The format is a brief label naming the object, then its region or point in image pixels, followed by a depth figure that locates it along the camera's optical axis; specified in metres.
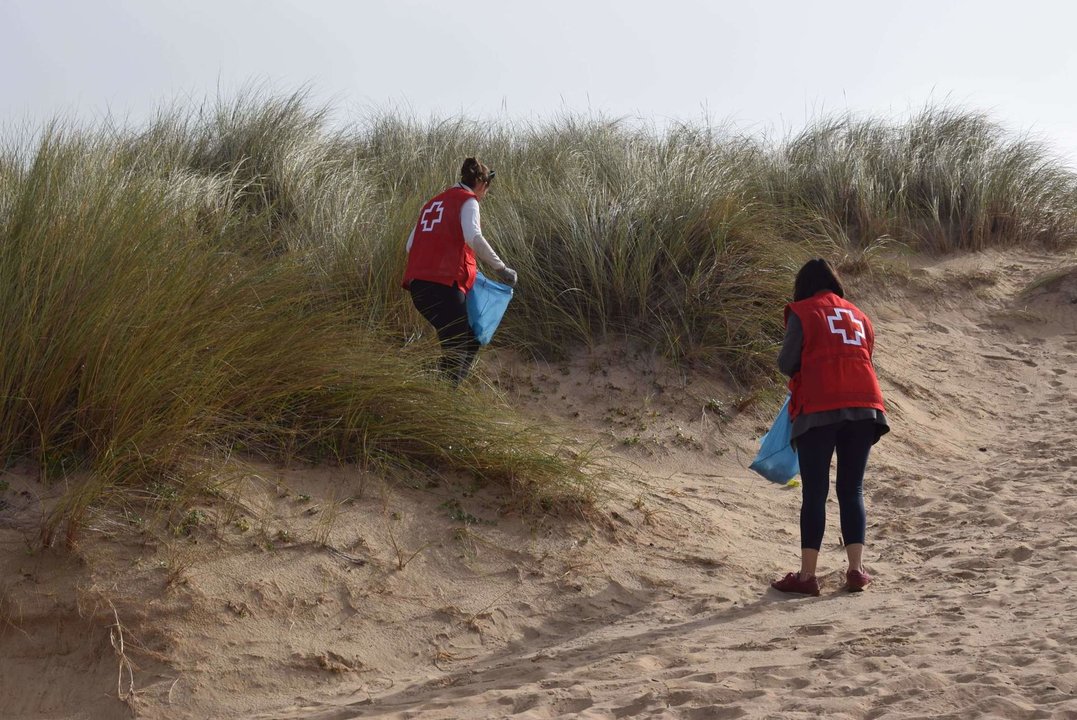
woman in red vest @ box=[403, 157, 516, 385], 12.78
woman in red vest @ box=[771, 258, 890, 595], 9.72
